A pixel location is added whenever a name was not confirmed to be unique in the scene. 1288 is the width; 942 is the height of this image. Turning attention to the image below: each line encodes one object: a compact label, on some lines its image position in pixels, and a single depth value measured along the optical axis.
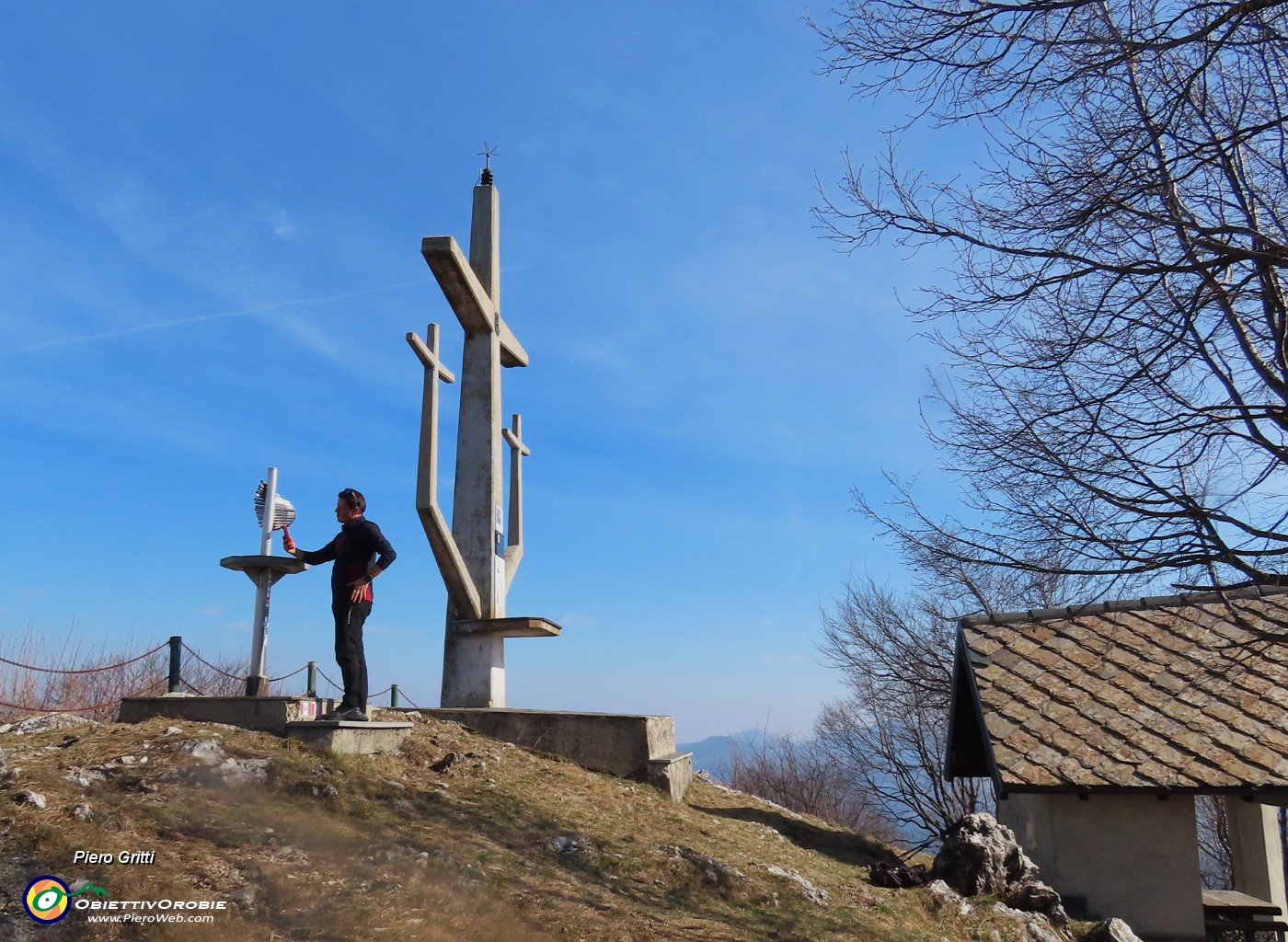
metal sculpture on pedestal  7.68
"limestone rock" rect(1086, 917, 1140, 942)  7.38
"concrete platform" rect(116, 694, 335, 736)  7.42
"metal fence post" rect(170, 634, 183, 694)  8.81
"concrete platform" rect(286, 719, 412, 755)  7.15
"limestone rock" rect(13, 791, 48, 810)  5.28
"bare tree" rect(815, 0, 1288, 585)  5.45
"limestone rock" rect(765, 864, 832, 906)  6.68
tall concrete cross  9.98
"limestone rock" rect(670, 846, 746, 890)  6.45
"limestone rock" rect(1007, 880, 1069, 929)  7.69
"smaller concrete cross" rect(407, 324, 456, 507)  9.63
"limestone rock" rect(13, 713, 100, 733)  7.32
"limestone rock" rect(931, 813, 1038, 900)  7.82
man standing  7.51
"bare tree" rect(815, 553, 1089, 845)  20.64
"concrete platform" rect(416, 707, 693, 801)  8.97
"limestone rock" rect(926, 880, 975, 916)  7.23
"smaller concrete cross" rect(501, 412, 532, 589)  11.42
